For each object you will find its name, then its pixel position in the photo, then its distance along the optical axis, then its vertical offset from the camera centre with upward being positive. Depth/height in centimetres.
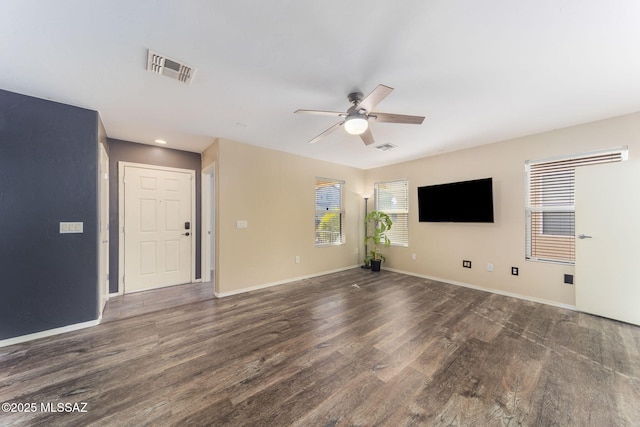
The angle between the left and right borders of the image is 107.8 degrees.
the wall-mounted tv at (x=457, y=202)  376 +21
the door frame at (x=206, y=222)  439 -16
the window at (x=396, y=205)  507 +20
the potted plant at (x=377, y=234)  518 -47
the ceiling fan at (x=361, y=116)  206 +90
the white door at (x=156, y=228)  380 -25
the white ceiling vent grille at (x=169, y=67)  179 +119
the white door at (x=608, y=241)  265 -33
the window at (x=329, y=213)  502 +2
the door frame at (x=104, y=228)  284 -19
